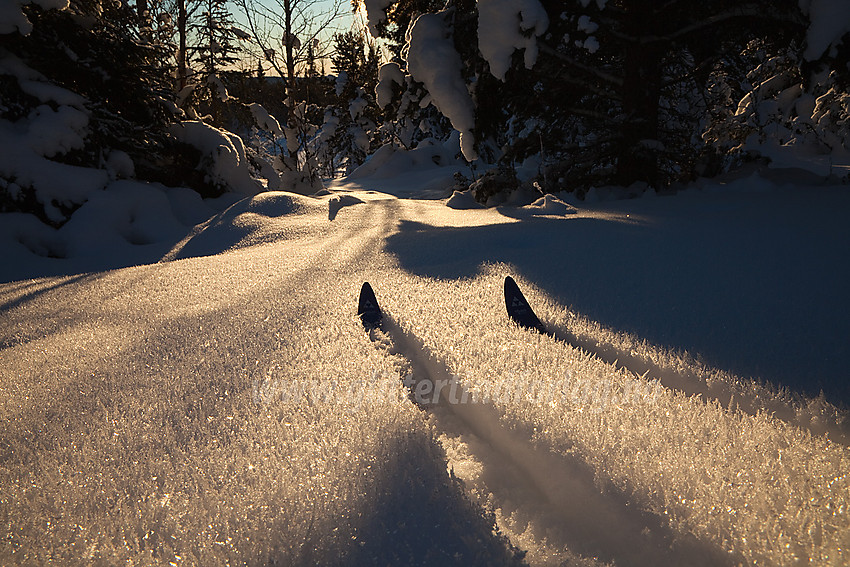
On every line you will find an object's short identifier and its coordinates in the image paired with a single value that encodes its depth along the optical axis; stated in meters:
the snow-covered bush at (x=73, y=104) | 4.24
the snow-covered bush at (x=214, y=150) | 5.90
